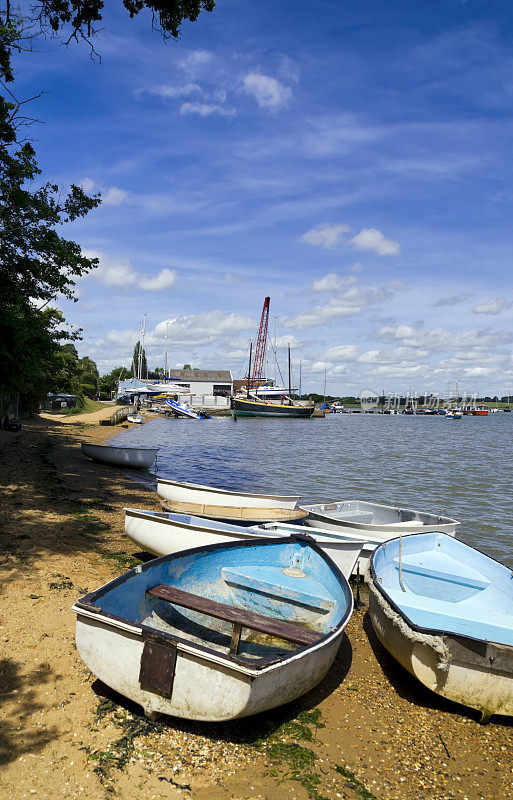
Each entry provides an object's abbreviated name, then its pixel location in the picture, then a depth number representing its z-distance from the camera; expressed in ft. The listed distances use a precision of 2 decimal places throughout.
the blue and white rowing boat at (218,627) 13.32
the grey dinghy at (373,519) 32.14
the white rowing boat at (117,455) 66.95
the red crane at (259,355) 334.03
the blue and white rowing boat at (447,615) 16.19
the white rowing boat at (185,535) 26.20
